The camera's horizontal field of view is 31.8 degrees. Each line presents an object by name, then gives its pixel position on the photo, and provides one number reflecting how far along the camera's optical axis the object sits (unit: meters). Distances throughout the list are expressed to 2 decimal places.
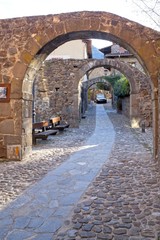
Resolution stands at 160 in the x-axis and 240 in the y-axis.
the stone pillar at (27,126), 6.68
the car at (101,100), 42.03
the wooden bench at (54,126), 12.18
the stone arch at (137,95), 14.08
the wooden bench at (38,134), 8.90
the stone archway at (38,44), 6.25
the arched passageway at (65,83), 14.79
